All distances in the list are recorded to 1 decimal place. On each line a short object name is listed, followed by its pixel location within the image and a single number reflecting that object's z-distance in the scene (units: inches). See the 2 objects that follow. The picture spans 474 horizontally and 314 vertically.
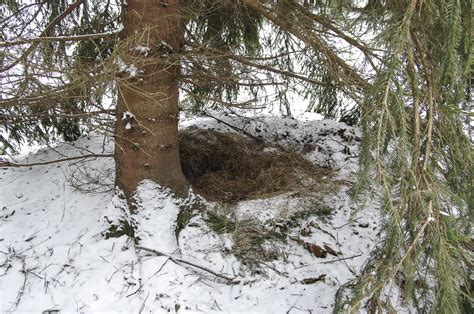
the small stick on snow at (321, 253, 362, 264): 126.4
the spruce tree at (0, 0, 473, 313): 82.7
